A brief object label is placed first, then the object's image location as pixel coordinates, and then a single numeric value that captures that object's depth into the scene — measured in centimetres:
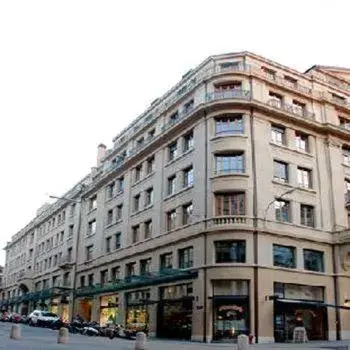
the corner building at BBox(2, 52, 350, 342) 3547
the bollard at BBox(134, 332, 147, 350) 2381
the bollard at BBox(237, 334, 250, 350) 2288
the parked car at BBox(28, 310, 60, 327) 5040
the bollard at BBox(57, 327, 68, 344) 2639
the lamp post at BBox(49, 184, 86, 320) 5894
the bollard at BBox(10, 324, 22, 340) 2822
